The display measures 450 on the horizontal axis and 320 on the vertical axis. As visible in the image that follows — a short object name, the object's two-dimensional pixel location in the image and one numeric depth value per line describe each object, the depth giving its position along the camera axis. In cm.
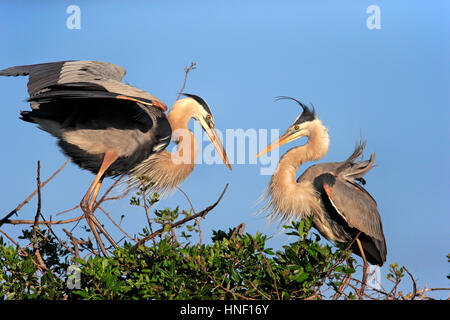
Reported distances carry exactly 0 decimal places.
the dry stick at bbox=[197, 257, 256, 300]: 600
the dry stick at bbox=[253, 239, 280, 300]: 598
